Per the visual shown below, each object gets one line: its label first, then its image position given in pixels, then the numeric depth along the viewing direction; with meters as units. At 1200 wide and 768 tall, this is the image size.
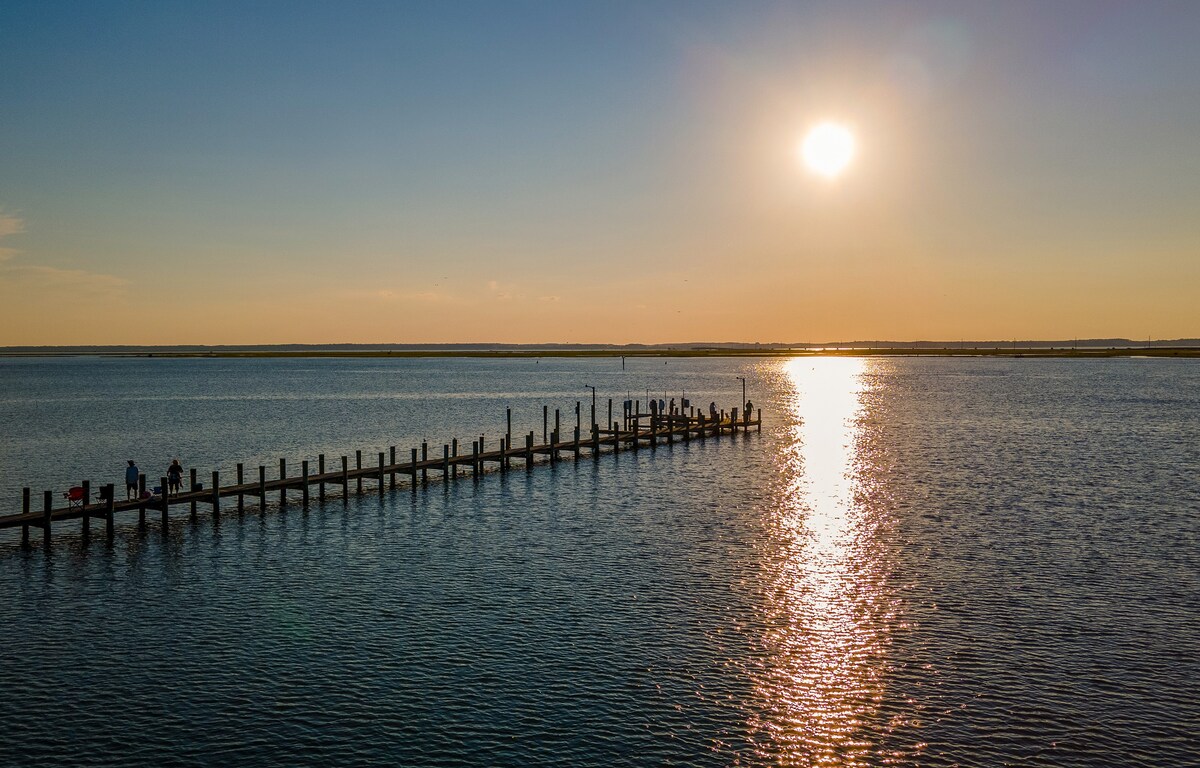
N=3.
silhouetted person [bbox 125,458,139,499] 38.84
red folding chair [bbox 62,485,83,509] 35.88
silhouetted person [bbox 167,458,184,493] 40.22
